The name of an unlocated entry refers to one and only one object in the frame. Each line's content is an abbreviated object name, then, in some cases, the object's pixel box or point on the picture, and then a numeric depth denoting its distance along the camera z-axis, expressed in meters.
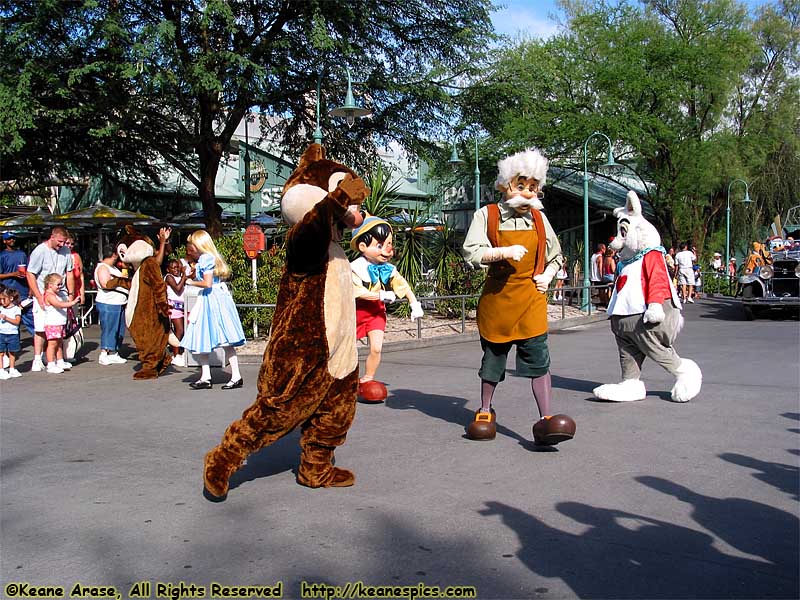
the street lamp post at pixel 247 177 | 20.11
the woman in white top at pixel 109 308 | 11.60
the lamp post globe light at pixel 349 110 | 13.56
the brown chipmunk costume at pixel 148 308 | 10.35
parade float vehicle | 18.16
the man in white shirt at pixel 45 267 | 10.91
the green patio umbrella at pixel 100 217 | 17.98
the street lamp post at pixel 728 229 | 31.80
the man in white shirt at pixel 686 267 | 23.66
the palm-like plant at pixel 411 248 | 16.85
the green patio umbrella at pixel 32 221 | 19.34
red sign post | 13.26
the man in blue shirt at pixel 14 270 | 12.88
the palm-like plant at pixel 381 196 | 15.84
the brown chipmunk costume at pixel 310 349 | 4.77
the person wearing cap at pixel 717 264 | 30.36
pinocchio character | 7.89
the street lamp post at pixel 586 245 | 20.41
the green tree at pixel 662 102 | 29.41
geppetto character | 6.06
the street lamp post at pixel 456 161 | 20.05
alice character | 8.88
